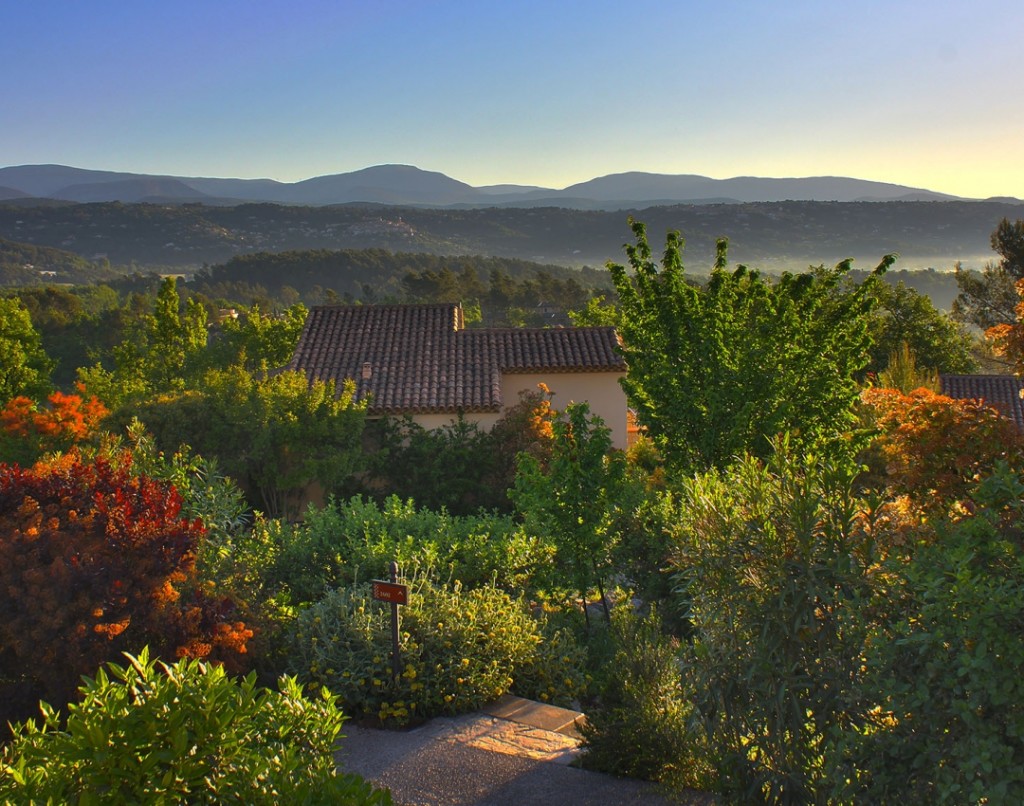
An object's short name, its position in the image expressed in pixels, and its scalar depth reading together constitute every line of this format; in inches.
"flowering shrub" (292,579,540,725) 327.2
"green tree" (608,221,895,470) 456.1
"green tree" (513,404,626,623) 430.3
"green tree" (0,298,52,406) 1316.4
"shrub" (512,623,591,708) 356.5
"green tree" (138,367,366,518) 759.1
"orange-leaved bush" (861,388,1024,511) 300.2
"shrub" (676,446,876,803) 193.8
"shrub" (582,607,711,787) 261.1
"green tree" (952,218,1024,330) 1502.2
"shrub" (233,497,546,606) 426.7
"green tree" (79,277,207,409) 1357.0
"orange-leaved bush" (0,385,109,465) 824.3
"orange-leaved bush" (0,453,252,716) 270.8
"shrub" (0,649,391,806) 144.6
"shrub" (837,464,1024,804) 152.9
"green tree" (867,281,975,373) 1567.4
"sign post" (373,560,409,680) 308.8
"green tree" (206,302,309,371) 1588.3
